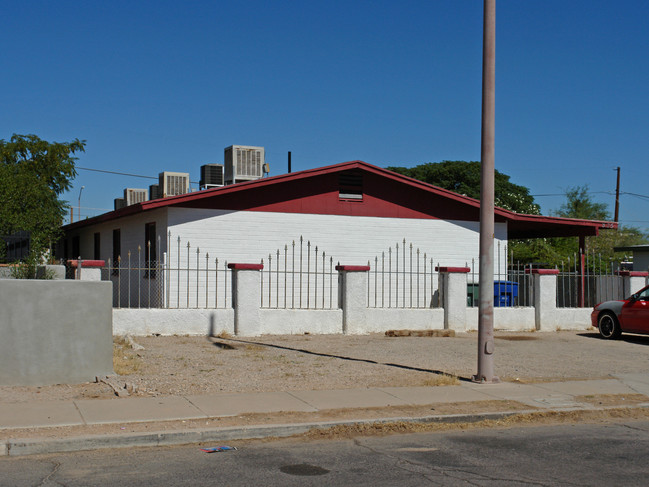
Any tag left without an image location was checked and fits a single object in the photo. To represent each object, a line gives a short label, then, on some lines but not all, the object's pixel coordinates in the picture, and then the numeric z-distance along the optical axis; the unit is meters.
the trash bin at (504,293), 21.12
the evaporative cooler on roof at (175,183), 26.50
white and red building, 19.91
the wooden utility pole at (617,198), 59.41
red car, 17.62
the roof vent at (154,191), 28.56
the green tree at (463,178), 62.97
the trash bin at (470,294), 20.86
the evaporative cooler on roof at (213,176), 24.84
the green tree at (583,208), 61.62
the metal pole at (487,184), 11.30
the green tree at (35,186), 22.08
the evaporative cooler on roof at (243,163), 23.23
